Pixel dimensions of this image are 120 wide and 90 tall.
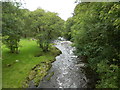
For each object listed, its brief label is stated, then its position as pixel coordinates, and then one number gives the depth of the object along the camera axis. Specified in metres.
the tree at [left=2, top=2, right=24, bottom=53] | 8.04
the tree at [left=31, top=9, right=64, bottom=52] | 13.03
